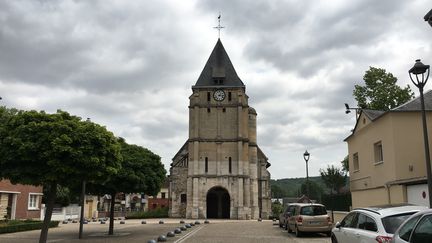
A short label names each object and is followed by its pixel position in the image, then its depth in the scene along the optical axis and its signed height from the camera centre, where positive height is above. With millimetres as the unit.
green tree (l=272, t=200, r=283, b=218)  62562 -859
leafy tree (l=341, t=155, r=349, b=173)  42844 +3734
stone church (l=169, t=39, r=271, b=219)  56219 +5727
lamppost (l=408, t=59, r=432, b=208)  11642 +3483
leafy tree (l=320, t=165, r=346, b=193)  46062 +2614
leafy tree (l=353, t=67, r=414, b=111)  35125 +8974
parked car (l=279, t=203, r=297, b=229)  25659 -893
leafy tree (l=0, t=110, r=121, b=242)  13555 +1610
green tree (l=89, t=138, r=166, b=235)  22645 +1425
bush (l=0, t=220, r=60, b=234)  24778 -1401
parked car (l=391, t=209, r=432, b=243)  6137 -384
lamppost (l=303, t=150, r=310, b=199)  29414 +3156
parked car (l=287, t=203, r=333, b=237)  21203 -828
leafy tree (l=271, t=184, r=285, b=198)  142288 +3440
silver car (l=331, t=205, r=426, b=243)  8945 -431
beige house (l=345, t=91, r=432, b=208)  19573 +2424
